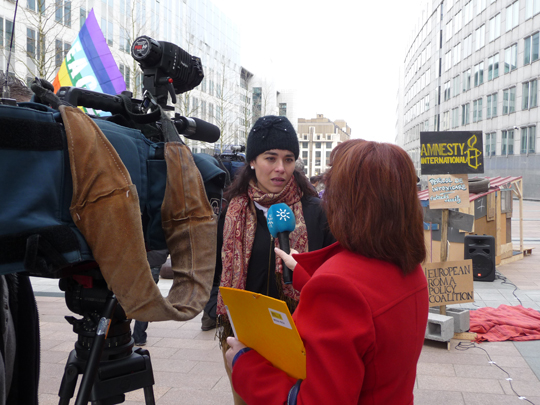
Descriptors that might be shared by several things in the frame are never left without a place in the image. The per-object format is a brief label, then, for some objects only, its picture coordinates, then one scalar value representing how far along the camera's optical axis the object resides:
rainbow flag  7.09
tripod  1.35
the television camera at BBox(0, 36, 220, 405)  1.32
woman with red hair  1.22
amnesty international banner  5.36
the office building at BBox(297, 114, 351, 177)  133.88
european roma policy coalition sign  5.13
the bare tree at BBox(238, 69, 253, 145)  43.82
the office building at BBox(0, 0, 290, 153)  17.89
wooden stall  8.52
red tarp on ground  5.02
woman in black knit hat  2.37
